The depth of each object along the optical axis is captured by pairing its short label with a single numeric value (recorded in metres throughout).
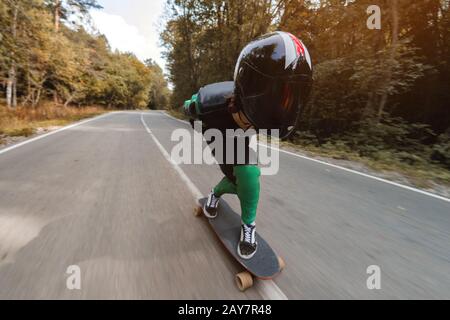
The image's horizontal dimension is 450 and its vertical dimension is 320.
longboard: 1.69
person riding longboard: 1.55
